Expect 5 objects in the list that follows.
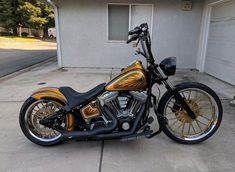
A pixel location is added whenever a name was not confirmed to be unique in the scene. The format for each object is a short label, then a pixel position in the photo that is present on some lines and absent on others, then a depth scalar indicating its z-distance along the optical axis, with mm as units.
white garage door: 5344
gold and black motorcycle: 2281
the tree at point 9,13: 22406
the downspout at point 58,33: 6807
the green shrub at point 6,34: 24391
